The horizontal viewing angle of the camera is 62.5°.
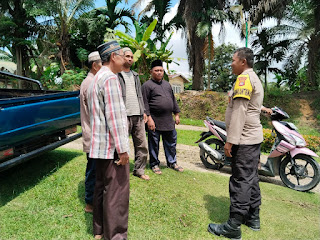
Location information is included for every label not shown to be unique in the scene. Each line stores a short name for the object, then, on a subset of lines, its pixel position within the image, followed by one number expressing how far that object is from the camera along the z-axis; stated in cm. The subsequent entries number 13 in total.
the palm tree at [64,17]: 1664
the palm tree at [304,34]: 1636
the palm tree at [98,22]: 1783
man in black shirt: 437
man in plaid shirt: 227
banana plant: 801
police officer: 275
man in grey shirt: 379
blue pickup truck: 302
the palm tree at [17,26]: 1789
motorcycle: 436
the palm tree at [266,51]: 1712
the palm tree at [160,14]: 1878
